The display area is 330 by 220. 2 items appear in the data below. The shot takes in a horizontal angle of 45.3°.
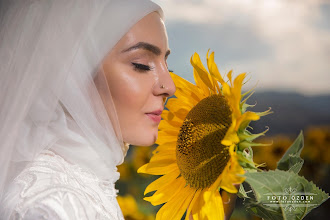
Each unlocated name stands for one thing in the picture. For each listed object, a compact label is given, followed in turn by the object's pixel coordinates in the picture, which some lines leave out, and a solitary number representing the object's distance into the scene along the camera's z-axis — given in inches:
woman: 25.6
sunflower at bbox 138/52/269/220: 20.7
